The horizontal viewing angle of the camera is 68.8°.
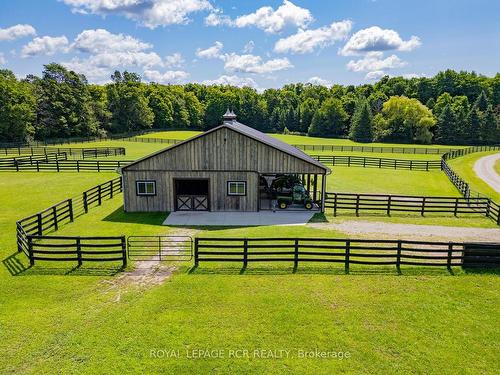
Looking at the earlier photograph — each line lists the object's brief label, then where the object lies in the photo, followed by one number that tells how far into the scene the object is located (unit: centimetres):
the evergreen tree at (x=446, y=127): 7888
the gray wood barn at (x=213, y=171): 2105
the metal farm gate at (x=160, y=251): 1439
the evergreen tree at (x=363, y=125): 8356
